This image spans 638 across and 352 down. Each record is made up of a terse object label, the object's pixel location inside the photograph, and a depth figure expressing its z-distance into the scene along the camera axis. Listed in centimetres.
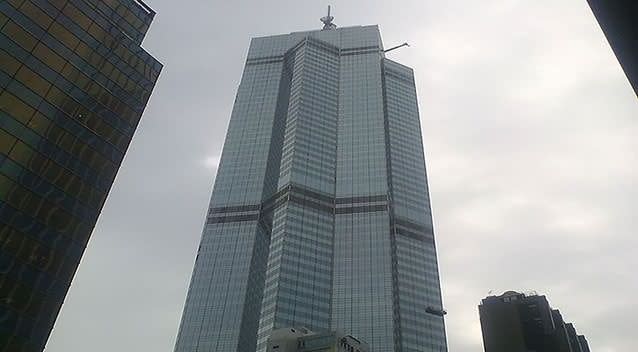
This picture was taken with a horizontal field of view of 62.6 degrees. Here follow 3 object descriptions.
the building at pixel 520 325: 8356
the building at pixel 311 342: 12175
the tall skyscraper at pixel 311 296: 17275
